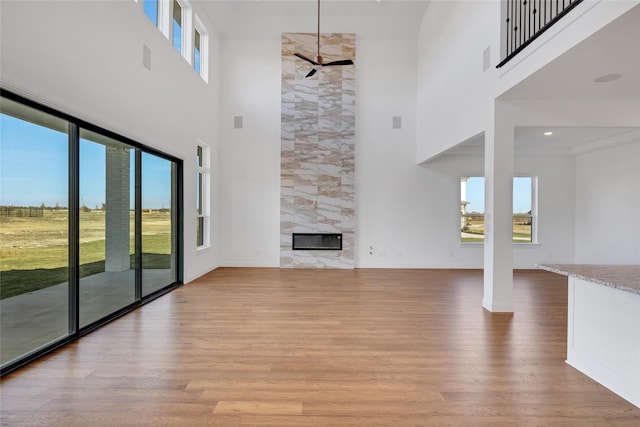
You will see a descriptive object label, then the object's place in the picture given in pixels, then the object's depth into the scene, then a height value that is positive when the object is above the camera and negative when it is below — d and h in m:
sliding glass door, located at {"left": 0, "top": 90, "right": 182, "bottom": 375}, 2.62 -0.21
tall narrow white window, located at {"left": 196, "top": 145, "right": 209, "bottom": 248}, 6.92 +0.23
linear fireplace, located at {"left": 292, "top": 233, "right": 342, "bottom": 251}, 7.72 -0.82
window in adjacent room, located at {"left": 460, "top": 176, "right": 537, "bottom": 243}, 7.71 -0.01
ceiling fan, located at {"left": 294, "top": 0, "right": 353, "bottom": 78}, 5.35 +2.52
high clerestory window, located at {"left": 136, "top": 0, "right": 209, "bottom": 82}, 4.91 +3.15
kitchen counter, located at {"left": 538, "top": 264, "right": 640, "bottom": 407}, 2.23 -0.90
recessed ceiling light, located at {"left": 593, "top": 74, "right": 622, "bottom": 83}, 3.33 +1.42
